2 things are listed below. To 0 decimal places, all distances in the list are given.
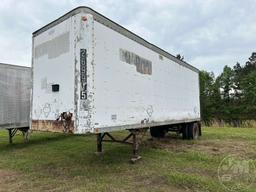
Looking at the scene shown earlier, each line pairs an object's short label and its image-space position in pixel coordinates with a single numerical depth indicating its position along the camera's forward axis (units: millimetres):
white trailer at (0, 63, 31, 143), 7199
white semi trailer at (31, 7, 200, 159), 4035
